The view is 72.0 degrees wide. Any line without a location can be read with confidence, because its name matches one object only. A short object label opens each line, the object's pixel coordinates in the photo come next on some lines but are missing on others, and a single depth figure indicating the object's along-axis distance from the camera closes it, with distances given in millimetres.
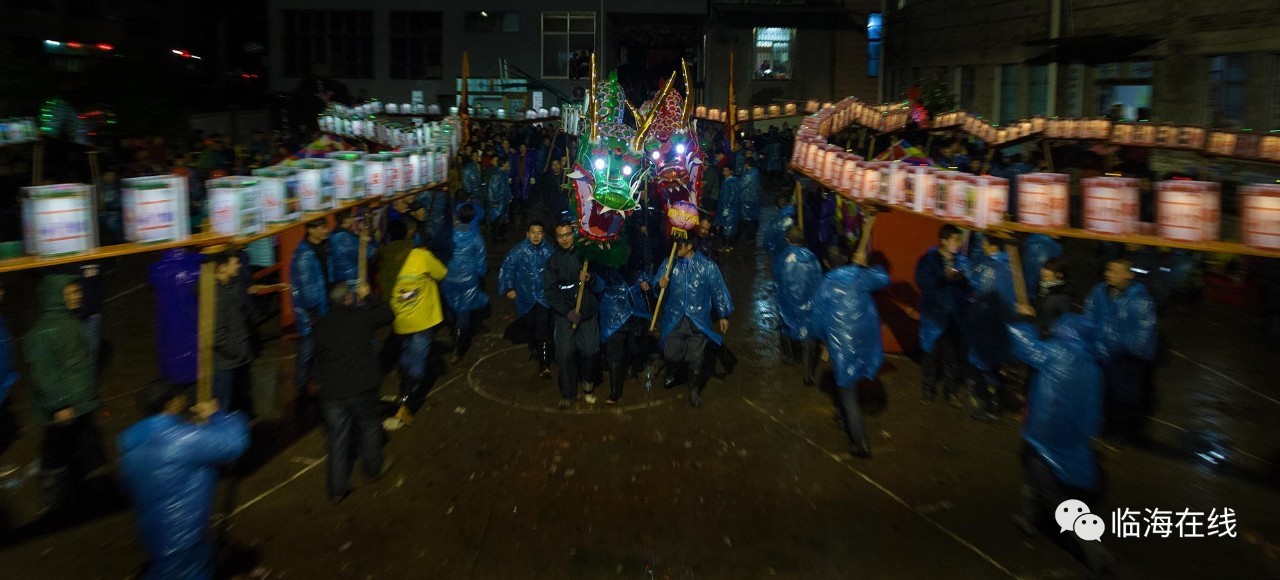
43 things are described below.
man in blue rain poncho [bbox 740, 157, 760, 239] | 15820
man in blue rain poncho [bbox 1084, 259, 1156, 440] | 6297
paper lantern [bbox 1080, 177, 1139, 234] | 5719
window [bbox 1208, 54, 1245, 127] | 16812
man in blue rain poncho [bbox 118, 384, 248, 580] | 4188
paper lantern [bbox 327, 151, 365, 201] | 7492
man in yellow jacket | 7434
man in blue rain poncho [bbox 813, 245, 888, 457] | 6504
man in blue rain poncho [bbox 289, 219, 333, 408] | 7586
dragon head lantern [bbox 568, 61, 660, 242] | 9250
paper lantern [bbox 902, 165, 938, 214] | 7148
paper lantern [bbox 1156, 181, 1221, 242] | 5461
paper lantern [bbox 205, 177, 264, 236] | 5406
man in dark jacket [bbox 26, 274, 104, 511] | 5719
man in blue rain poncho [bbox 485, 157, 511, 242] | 15781
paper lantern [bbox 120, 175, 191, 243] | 4922
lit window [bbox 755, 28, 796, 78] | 35281
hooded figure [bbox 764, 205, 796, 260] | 9914
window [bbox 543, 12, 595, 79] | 39062
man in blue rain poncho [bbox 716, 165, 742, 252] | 15609
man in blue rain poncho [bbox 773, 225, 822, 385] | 8352
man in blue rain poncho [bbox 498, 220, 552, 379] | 8281
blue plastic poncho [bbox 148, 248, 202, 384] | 6109
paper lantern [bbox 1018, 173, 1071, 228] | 6012
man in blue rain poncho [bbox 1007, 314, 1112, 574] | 4836
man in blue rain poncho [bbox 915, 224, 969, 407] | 7395
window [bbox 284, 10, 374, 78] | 39625
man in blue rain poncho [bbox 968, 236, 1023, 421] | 7215
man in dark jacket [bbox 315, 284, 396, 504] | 5766
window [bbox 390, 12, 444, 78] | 39344
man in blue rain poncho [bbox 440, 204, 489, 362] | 8820
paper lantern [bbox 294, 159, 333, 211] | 6773
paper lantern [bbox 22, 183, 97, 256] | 4492
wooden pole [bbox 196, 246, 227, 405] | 4793
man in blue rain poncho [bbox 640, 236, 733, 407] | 7766
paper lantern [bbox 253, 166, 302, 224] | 6020
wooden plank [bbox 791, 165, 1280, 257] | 5254
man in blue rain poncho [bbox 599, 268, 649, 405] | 7906
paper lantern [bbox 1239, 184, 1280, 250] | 5195
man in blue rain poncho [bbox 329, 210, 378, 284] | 8141
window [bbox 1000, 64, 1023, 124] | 23734
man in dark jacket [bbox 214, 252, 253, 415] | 6293
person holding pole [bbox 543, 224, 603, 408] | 7625
